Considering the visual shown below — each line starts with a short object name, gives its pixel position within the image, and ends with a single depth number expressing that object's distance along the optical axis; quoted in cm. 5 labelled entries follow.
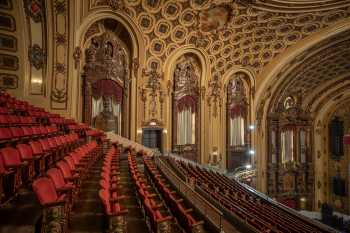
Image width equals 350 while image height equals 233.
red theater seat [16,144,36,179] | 264
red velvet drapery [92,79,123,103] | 867
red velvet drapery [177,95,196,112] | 1063
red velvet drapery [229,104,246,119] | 1245
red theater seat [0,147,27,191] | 224
